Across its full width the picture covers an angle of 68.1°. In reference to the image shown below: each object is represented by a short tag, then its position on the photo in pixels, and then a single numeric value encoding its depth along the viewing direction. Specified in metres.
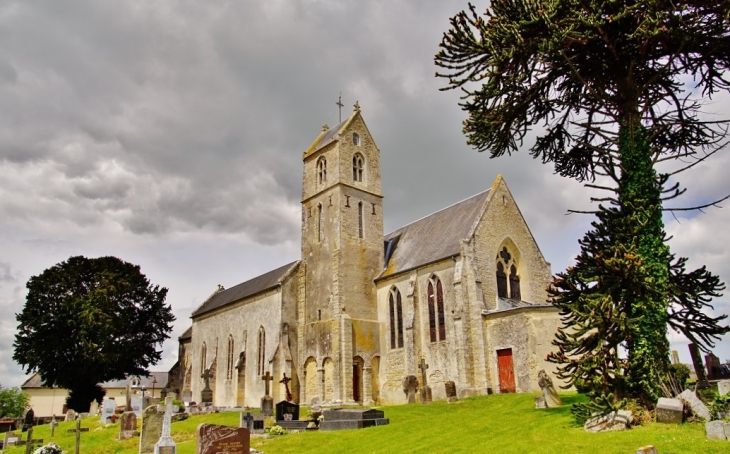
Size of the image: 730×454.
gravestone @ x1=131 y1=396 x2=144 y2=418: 30.12
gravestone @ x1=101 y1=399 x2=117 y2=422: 29.07
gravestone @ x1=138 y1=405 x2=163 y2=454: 16.95
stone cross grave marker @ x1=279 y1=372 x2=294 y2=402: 29.81
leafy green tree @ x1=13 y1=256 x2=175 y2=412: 40.00
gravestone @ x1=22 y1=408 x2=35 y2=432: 32.24
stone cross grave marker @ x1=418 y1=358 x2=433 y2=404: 25.58
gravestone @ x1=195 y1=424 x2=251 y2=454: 12.16
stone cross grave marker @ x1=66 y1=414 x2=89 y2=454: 17.92
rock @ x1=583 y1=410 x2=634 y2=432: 12.18
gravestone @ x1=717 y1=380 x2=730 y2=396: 12.23
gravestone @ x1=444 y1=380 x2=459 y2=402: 23.83
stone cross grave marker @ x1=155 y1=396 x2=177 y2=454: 13.65
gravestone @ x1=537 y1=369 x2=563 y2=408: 17.47
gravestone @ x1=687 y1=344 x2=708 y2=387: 14.16
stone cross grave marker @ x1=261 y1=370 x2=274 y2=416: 25.05
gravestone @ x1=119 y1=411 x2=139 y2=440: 21.78
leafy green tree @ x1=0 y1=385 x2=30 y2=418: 52.25
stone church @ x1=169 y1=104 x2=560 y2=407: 25.67
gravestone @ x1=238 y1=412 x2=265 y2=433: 19.12
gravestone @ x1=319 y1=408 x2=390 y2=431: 18.09
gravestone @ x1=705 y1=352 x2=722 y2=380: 19.02
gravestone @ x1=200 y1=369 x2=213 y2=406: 34.22
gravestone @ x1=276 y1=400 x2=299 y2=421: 20.97
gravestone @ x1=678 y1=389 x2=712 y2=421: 11.68
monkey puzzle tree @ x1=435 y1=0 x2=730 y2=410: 13.12
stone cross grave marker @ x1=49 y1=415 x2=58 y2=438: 26.18
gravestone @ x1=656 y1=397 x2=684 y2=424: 11.83
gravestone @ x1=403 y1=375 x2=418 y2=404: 26.56
